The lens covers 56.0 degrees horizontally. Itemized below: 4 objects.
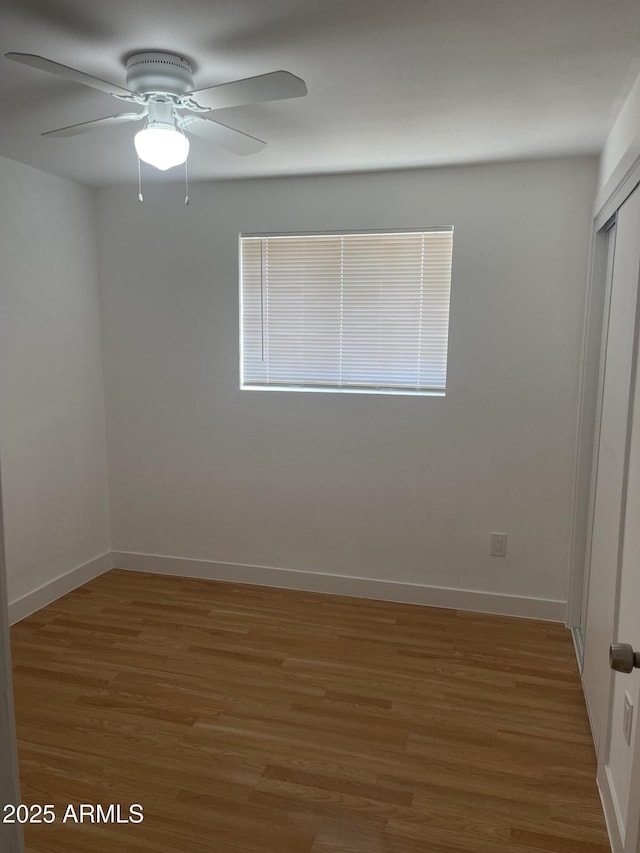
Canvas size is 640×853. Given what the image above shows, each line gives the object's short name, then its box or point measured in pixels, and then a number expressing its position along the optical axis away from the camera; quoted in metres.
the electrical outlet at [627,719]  1.79
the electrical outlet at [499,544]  3.44
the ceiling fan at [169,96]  1.79
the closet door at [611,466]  2.05
